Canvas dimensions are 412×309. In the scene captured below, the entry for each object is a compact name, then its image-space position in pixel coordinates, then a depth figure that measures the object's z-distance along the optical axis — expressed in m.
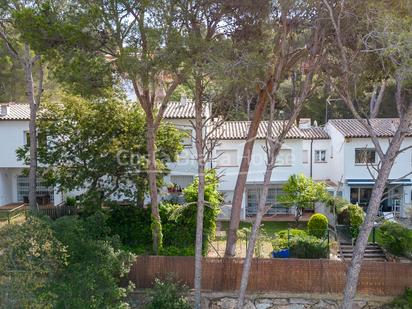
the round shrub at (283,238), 17.55
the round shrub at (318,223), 21.94
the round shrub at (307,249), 16.61
